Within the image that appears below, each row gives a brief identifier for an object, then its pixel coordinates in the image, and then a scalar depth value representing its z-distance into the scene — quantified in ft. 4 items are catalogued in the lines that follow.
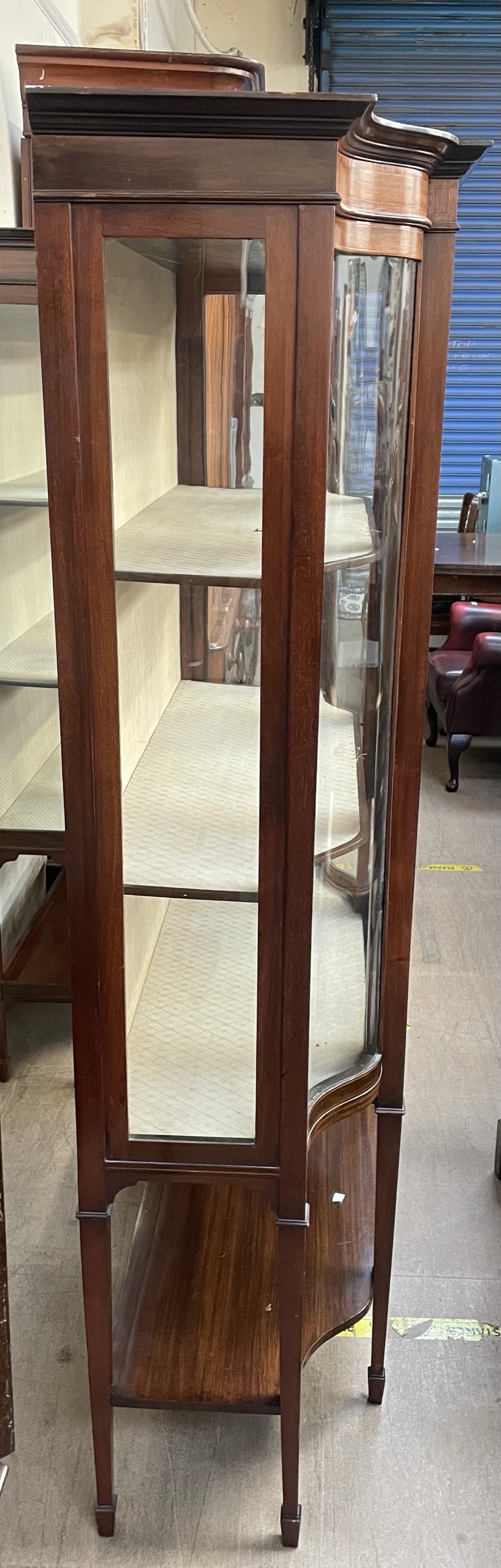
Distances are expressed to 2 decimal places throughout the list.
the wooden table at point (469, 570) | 16.07
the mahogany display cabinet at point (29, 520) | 5.60
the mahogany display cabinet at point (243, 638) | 3.53
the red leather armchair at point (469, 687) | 13.99
